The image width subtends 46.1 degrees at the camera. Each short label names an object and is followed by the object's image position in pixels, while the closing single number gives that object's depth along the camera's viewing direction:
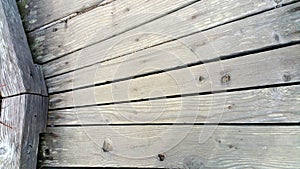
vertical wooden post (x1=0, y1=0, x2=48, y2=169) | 1.72
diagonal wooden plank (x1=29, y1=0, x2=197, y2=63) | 1.54
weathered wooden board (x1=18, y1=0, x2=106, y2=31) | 1.78
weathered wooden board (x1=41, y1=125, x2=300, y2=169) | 1.20
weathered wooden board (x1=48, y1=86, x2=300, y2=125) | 1.18
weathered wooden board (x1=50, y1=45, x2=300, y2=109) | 1.18
